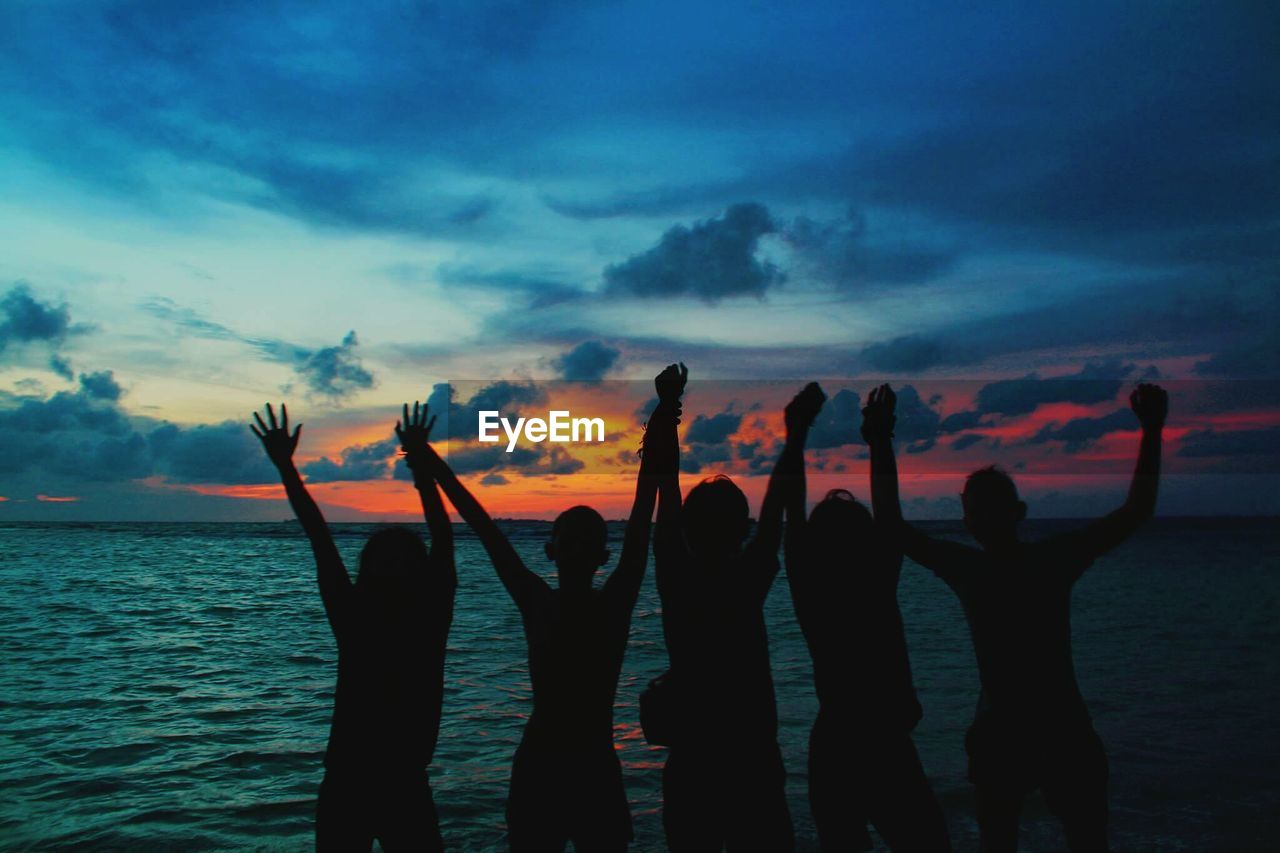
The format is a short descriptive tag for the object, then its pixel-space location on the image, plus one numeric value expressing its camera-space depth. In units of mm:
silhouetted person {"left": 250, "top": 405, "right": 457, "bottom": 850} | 3035
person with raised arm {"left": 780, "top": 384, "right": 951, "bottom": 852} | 3020
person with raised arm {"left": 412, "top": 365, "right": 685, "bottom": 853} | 2918
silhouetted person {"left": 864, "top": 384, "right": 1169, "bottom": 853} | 3146
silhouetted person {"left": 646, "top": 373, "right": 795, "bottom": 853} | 2928
